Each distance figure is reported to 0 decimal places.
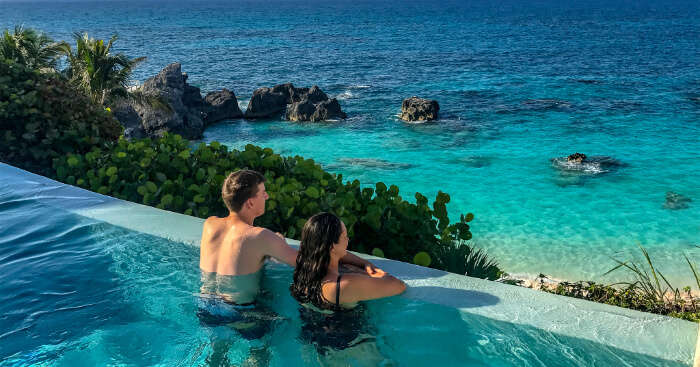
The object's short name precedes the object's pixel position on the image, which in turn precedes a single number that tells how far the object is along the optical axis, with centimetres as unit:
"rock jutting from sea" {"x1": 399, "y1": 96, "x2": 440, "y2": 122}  3100
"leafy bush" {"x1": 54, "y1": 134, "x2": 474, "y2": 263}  721
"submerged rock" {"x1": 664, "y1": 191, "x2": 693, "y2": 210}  1920
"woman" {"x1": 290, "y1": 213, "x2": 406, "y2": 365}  479
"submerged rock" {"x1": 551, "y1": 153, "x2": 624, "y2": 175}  2275
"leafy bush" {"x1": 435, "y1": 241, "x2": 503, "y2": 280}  704
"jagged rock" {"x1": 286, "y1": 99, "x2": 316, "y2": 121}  3262
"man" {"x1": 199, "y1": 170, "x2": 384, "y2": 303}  534
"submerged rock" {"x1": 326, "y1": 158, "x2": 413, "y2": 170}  2386
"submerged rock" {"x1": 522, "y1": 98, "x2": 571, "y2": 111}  3472
